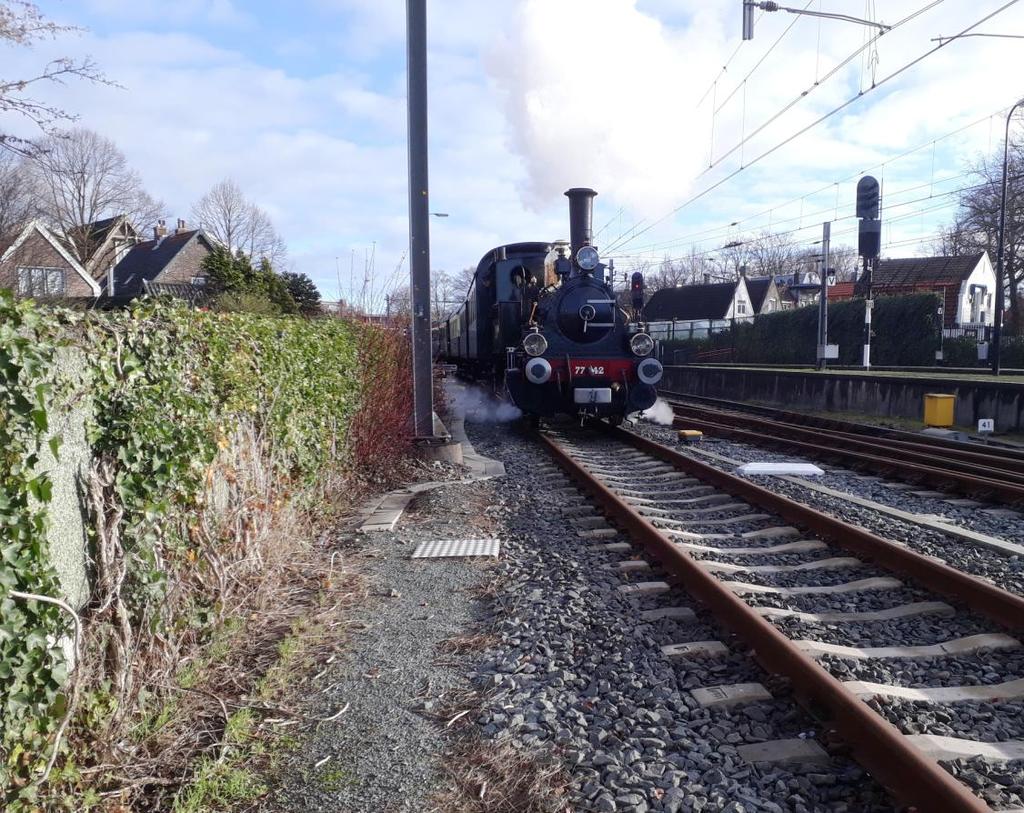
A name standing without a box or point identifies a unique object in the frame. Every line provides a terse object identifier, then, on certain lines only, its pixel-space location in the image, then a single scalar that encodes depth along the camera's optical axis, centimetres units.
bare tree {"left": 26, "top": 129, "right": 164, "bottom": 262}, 3622
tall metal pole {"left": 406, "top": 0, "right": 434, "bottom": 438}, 962
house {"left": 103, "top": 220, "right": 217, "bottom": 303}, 4740
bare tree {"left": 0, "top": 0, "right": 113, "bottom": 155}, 923
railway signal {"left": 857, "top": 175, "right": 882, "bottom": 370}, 2200
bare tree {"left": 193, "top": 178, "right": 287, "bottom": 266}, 4562
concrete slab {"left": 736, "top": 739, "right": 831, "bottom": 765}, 305
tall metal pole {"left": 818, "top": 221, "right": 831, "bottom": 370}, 2630
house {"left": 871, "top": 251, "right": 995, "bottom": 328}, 5009
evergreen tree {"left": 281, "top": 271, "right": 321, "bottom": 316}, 2209
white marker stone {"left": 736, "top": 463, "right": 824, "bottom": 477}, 962
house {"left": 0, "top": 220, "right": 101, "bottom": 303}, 2564
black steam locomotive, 1234
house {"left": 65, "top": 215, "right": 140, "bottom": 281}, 3775
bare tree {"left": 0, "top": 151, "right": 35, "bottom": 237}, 2575
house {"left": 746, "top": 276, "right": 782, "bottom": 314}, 6444
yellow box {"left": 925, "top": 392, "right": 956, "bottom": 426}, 1502
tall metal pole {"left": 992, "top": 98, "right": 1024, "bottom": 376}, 2086
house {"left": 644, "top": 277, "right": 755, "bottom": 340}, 5894
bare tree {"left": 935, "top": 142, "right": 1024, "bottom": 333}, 3397
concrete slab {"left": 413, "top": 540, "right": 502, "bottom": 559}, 604
